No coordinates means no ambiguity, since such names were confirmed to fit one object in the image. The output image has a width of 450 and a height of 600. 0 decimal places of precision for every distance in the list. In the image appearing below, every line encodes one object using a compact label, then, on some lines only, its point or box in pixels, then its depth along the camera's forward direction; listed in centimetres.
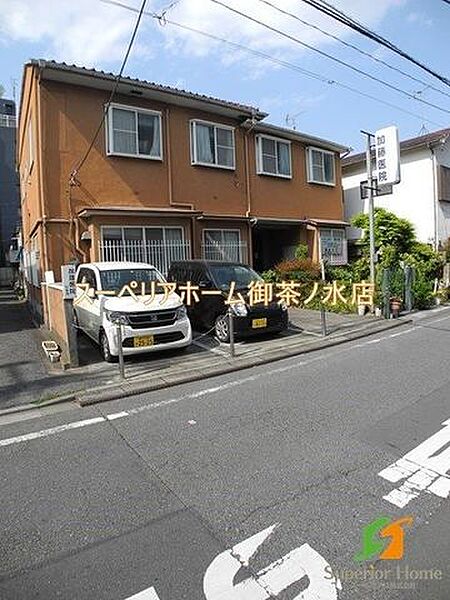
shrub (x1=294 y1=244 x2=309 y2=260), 1758
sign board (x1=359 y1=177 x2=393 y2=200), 1334
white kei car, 766
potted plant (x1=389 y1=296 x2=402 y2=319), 1222
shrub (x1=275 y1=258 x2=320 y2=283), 1594
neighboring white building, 2090
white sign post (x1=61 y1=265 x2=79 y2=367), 736
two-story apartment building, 1234
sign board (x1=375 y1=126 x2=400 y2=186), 1298
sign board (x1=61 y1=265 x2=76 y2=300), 732
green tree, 1870
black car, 914
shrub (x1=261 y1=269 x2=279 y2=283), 1569
